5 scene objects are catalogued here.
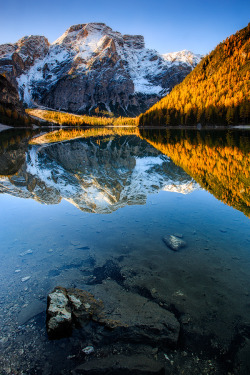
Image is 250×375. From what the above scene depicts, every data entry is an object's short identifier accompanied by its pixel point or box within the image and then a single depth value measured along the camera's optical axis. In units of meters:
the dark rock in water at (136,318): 4.48
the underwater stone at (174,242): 7.79
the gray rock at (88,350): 4.15
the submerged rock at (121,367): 3.74
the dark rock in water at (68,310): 4.54
